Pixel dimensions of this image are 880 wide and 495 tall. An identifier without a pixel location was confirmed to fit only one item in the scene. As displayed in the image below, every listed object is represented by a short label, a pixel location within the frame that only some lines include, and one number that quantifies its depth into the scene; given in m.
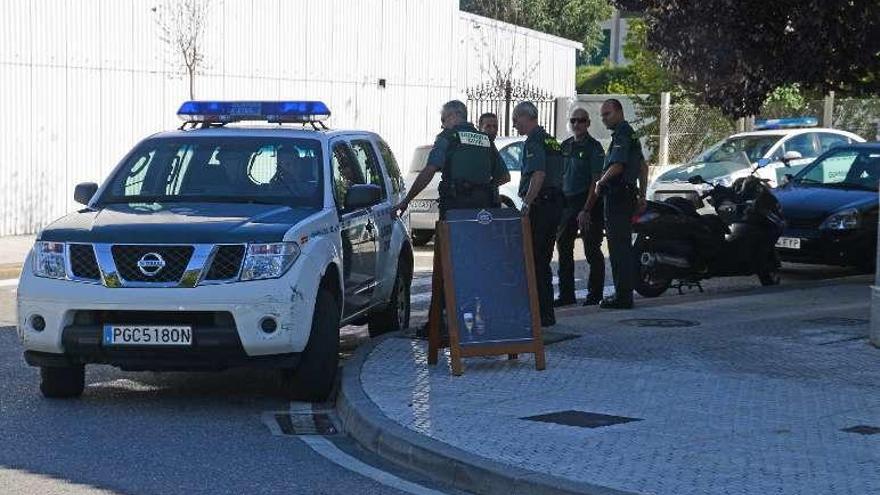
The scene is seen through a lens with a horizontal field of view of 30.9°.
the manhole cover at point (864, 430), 8.59
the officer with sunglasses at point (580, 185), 14.12
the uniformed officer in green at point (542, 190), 12.30
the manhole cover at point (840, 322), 13.30
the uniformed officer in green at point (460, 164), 11.77
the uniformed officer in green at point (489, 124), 13.01
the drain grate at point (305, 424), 9.17
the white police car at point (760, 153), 25.42
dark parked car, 17.69
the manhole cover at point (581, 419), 8.75
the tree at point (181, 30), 25.39
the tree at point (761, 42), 15.68
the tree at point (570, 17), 63.22
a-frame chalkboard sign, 10.68
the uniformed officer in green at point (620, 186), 13.60
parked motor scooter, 15.41
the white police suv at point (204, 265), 9.42
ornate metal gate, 34.59
